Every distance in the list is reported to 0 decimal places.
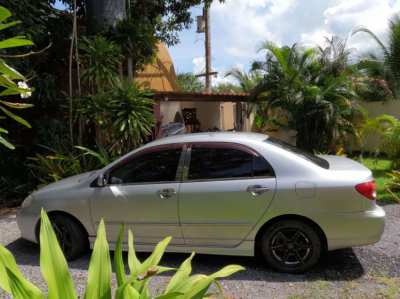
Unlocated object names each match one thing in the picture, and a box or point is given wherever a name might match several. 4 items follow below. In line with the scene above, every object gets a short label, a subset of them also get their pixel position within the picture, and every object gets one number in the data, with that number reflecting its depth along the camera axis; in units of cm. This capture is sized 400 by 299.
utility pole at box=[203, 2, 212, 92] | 1997
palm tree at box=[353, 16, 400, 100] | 1248
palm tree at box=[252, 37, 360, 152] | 996
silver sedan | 411
